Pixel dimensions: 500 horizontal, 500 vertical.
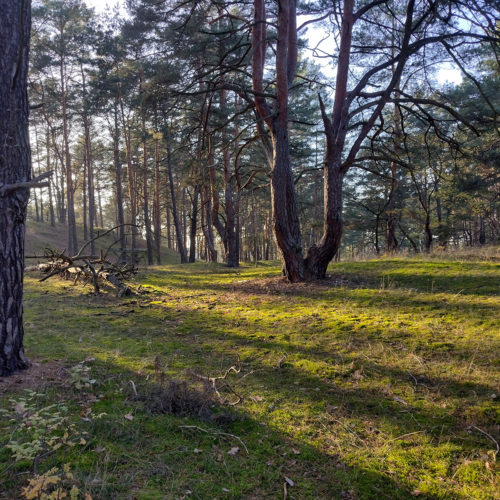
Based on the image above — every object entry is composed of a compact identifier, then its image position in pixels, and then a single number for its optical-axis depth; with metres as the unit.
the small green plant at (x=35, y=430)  2.11
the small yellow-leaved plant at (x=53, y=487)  1.70
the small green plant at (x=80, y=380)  3.17
